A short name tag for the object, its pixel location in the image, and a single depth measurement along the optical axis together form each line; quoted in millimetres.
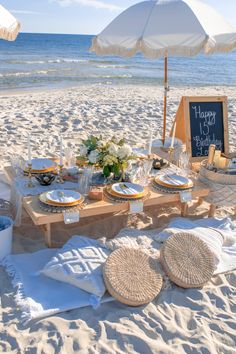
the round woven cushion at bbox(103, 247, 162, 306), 2871
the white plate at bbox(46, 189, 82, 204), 3389
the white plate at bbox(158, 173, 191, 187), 3840
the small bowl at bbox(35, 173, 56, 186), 3795
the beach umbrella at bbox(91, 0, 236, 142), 4457
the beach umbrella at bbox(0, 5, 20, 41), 3755
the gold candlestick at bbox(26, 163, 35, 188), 3768
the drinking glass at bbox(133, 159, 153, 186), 3838
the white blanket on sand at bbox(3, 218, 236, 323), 2795
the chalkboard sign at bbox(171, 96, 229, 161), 5137
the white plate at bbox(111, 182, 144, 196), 3602
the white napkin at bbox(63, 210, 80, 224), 3312
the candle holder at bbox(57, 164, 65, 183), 3914
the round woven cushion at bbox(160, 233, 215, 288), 3082
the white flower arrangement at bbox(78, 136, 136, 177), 3736
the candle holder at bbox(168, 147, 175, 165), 4681
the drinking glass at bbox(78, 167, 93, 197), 3674
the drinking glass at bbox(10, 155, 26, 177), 4043
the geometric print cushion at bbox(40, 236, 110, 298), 2961
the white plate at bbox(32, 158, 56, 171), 4086
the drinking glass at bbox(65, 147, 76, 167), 4332
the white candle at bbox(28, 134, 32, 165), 3765
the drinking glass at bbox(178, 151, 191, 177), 4184
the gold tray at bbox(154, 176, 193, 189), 3812
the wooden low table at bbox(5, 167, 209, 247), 3285
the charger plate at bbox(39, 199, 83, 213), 3332
